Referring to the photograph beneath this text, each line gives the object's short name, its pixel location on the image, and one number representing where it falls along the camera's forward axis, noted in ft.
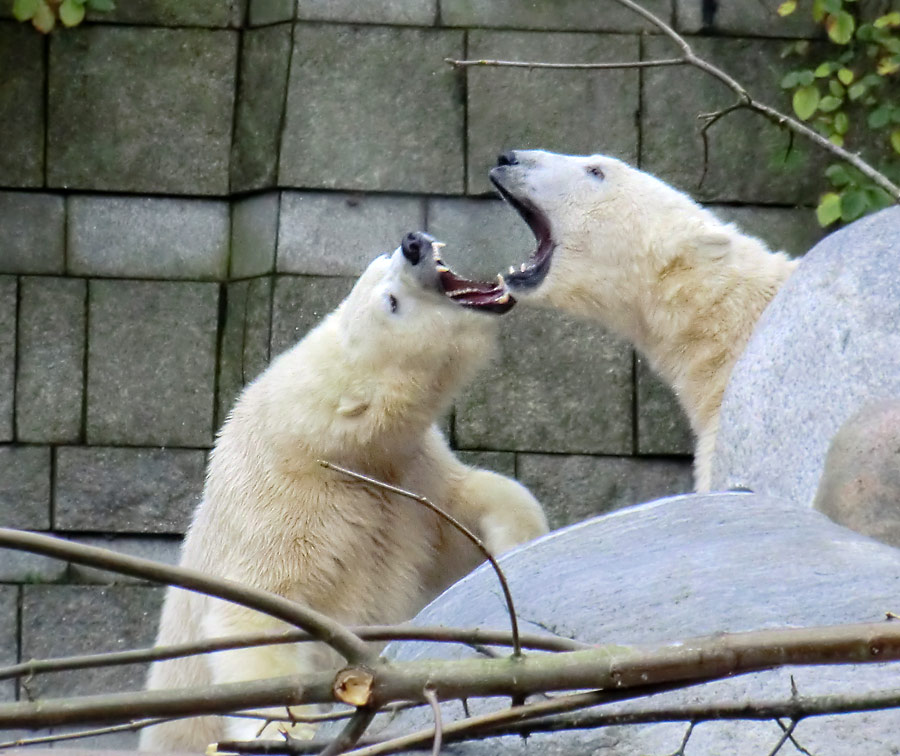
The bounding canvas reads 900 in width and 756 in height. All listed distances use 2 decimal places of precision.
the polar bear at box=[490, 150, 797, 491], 84.14
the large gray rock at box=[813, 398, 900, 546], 81.14
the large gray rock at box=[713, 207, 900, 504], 82.47
